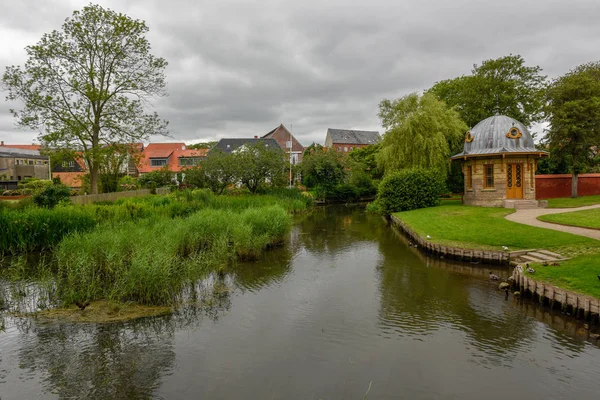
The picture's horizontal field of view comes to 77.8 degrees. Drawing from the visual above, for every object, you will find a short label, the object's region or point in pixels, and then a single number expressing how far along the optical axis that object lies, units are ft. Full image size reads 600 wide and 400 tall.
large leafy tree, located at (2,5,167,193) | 79.97
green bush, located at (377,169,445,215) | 91.09
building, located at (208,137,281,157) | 201.32
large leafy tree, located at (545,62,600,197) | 79.51
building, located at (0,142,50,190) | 174.40
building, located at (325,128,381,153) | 297.33
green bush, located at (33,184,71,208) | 68.13
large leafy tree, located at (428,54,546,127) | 102.42
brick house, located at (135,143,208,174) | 198.45
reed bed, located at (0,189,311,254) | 50.26
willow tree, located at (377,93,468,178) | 96.78
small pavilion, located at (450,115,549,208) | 76.79
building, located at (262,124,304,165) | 219.98
